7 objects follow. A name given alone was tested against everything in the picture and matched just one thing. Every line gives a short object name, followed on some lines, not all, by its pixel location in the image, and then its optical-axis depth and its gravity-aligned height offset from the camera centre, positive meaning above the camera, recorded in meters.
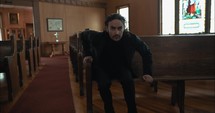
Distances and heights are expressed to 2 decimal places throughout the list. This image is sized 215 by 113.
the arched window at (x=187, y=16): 5.49 +0.77
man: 1.76 -0.12
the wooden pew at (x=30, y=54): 4.07 -0.19
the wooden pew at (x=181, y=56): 2.03 -0.14
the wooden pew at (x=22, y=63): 3.17 -0.30
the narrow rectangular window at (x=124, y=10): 8.84 +1.46
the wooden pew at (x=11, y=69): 2.56 -0.31
